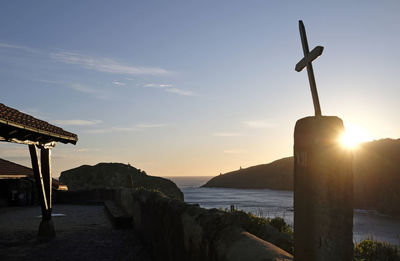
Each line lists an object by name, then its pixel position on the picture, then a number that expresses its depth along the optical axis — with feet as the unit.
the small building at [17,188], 60.18
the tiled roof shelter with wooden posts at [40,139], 24.49
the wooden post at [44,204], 30.66
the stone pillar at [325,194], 9.19
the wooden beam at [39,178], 29.68
